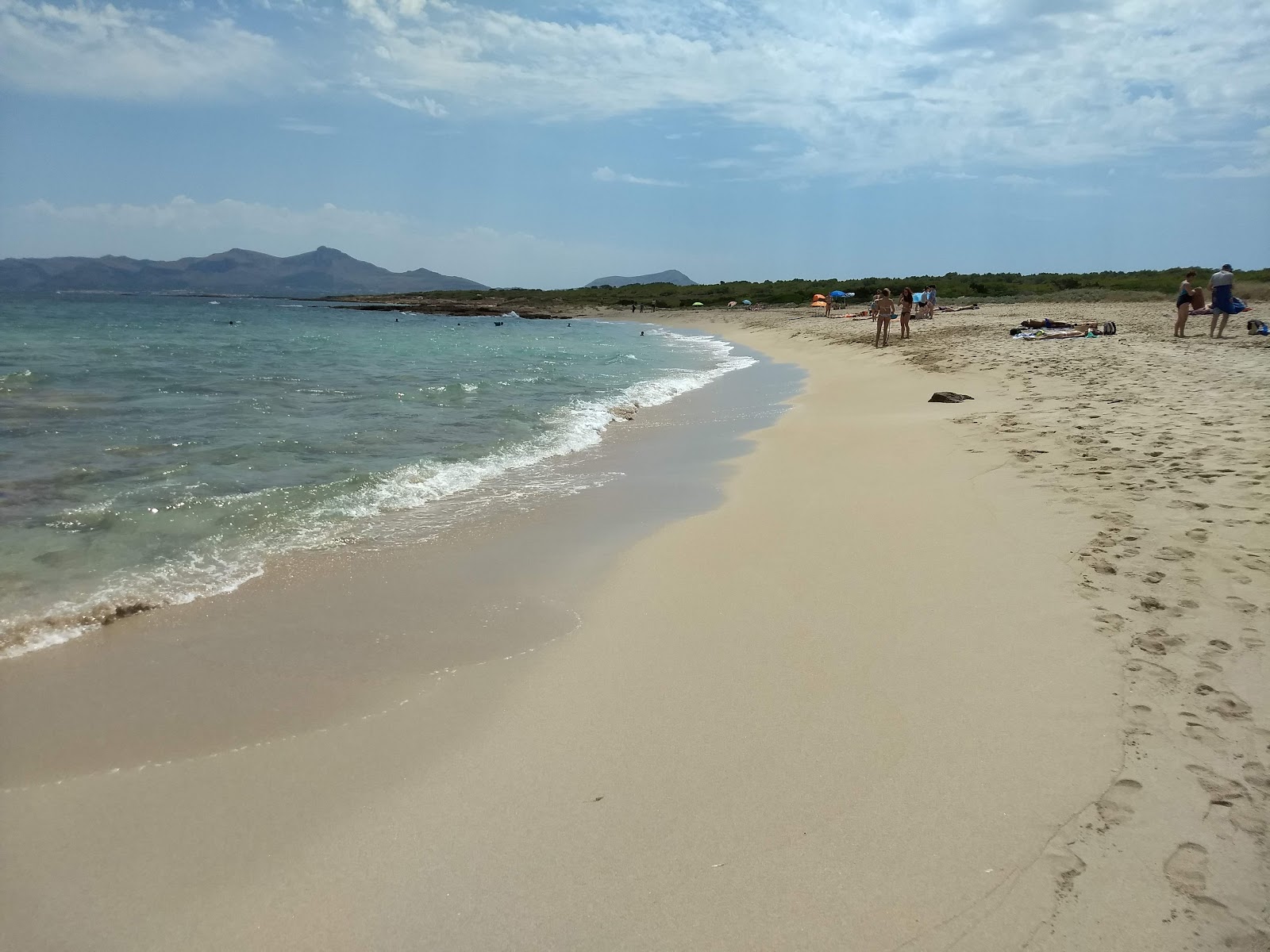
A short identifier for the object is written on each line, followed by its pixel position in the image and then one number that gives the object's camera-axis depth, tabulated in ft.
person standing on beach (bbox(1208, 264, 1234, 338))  56.03
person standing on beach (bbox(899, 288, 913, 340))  79.00
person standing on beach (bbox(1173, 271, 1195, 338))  58.49
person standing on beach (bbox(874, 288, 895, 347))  75.41
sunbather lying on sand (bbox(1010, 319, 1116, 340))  65.41
